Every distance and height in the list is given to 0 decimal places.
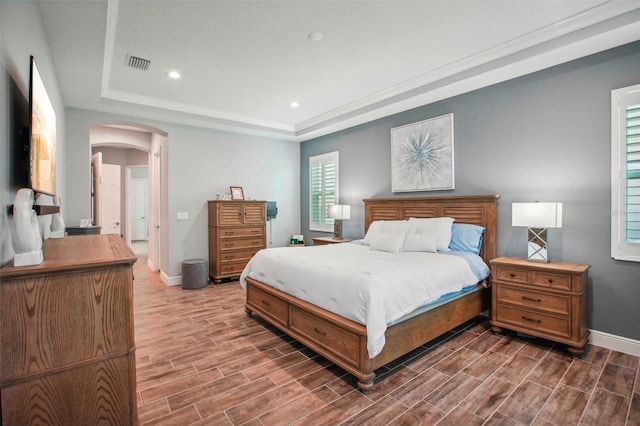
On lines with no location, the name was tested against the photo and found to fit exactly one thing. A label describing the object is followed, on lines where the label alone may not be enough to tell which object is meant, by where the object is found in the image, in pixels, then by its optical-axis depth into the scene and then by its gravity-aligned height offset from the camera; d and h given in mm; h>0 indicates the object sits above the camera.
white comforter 2295 -639
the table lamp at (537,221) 2941 -148
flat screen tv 1670 +429
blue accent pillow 3629 -383
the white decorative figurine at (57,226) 2552 -153
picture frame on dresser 5789 +285
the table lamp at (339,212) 5359 -93
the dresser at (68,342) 1207 -564
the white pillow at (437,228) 3654 -273
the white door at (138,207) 10680 +26
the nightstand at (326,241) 5200 -582
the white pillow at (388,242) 3682 -430
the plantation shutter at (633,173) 2736 +281
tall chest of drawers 5293 -489
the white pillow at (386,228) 3994 -287
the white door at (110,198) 8078 +257
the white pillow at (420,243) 3574 -428
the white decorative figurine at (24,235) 1267 -110
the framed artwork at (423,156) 4137 +720
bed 2326 -1007
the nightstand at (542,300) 2744 -898
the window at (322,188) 6012 +374
